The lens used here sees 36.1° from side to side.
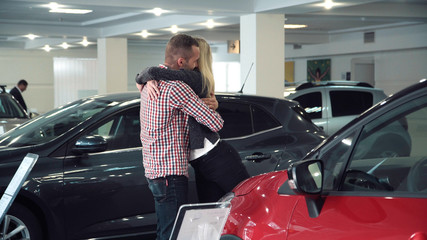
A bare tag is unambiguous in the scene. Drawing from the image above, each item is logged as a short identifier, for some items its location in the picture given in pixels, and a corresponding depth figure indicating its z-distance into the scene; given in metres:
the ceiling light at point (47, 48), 24.85
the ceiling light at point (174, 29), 15.75
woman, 3.54
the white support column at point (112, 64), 19.53
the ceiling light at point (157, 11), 12.24
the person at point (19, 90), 16.21
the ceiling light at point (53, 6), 12.83
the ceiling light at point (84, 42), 20.43
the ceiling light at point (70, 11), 14.19
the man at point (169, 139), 3.44
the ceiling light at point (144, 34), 17.43
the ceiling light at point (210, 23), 14.47
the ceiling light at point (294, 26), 18.03
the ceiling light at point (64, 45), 23.67
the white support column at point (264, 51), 12.34
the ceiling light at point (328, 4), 11.06
